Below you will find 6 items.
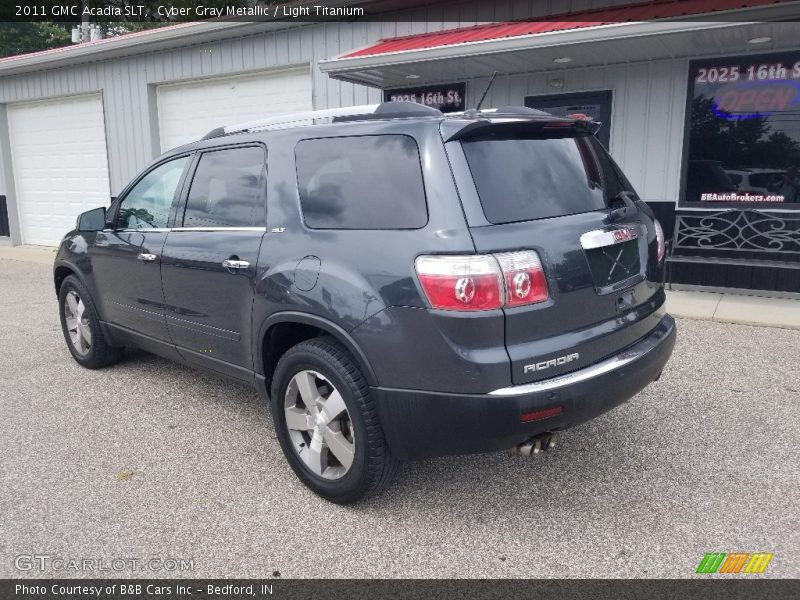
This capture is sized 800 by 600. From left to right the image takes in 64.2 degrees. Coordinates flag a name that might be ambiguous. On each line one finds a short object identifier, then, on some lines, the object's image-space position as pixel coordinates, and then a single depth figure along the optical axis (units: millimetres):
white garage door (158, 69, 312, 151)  10445
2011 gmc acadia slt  2566
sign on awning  9055
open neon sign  7172
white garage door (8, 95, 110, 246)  13180
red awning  6395
